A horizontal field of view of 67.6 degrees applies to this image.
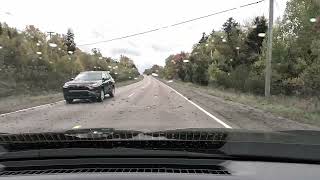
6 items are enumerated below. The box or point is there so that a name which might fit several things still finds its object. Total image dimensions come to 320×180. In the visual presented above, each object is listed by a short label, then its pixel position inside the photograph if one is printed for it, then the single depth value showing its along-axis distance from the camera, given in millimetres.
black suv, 11244
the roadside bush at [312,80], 12516
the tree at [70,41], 51404
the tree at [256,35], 30430
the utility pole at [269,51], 12051
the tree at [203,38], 52087
